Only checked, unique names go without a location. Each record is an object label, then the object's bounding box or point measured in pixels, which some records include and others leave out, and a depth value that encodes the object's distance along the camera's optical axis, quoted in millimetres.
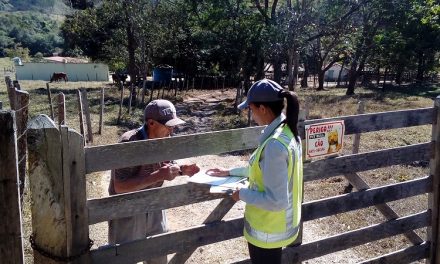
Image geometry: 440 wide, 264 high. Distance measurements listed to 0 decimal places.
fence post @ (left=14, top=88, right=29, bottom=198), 5238
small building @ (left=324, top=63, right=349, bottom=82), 64431
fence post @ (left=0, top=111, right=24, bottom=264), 2242
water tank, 31553
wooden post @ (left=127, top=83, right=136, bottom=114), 17577
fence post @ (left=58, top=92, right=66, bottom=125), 8727
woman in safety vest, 2311
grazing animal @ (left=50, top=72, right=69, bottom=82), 38488
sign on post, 3340
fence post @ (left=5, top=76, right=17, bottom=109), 6745
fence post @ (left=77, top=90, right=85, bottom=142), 10791
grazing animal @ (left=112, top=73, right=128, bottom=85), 32638
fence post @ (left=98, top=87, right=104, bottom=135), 13188
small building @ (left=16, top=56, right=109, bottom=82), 48875
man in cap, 2834
